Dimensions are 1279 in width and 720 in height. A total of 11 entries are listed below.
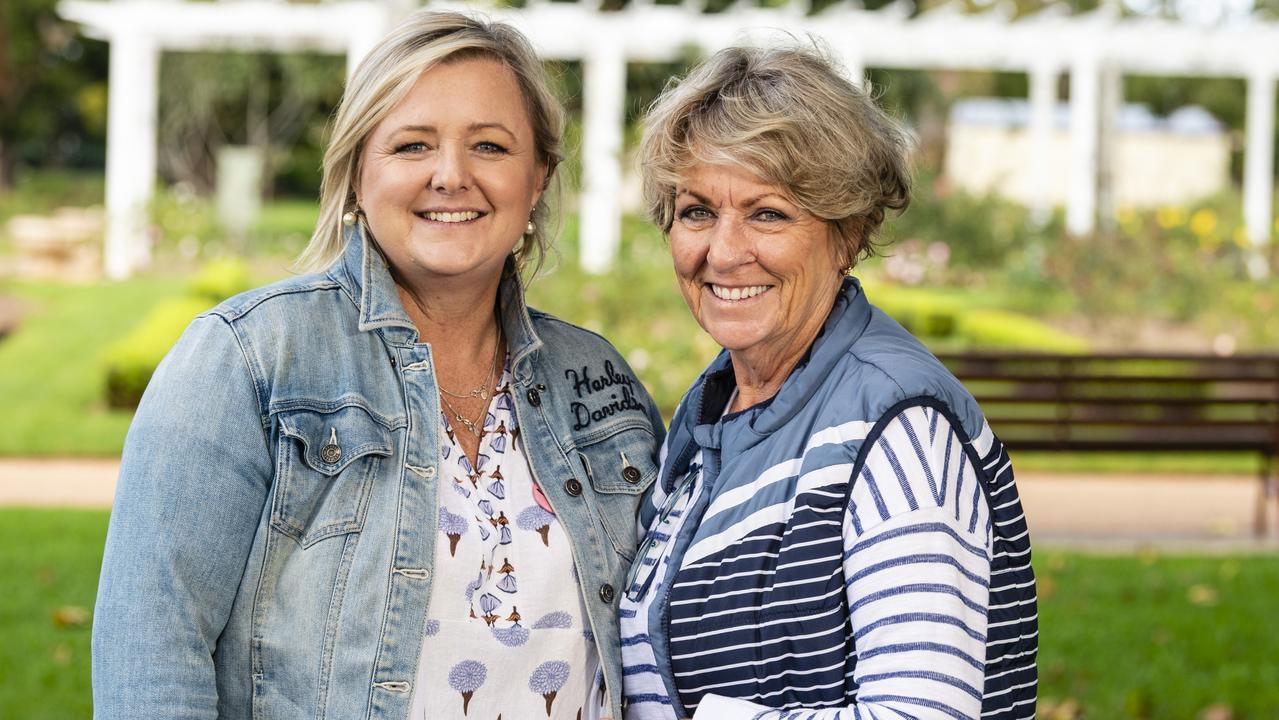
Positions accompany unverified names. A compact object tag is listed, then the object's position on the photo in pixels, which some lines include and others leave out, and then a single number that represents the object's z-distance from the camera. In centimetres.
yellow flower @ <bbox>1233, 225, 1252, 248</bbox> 1415
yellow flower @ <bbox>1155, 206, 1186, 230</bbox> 1422
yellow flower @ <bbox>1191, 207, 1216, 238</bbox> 1407
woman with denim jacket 203
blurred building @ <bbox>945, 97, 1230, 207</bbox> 2544
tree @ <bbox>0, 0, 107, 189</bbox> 3062
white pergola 1579
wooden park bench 764
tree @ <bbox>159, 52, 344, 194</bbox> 2342
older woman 193
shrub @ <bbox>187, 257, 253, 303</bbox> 1248
